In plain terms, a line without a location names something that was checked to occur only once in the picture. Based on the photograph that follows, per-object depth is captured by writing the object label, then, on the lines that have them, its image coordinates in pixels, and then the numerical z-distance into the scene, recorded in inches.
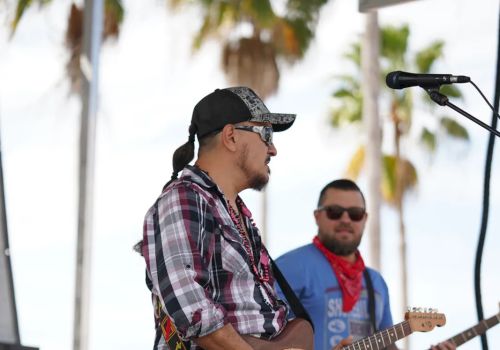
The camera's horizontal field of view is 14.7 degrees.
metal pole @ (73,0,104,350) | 443.7
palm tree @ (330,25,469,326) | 2171.6
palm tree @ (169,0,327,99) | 1617.4
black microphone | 252.4
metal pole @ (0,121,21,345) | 291.0
